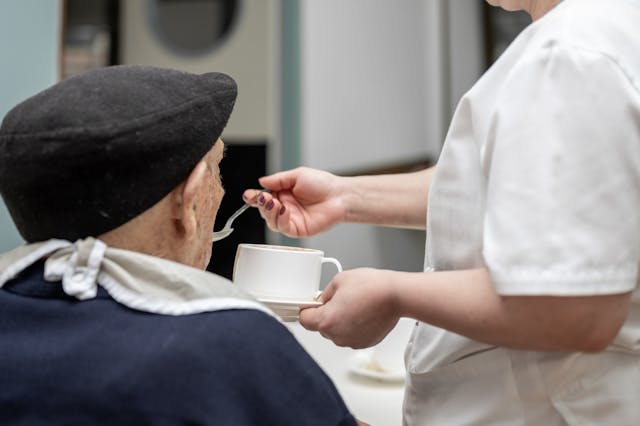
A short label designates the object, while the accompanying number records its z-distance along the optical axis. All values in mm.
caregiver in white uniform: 1141
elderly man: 1161
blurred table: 1489
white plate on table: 1569
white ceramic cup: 1389
